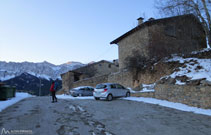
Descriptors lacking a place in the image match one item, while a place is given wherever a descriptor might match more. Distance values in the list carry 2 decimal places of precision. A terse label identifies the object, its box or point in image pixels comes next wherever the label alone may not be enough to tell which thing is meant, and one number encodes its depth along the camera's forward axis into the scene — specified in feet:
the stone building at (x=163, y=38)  53.57
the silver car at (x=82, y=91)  61.10
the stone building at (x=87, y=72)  118.21
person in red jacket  35.94
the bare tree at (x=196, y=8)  38.85
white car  39.47
